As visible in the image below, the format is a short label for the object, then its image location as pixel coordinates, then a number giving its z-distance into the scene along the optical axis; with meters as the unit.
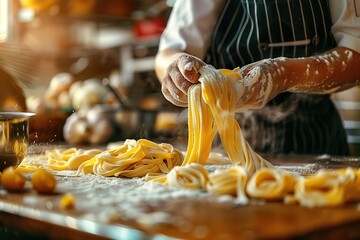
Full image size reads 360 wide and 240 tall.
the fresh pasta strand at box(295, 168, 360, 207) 1.45
